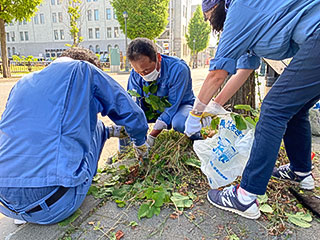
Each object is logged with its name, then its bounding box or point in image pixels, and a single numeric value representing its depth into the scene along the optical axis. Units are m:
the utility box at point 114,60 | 18.11
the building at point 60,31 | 34.78
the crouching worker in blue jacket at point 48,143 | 1.14
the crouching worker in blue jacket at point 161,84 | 2.13
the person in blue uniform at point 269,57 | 1.14
